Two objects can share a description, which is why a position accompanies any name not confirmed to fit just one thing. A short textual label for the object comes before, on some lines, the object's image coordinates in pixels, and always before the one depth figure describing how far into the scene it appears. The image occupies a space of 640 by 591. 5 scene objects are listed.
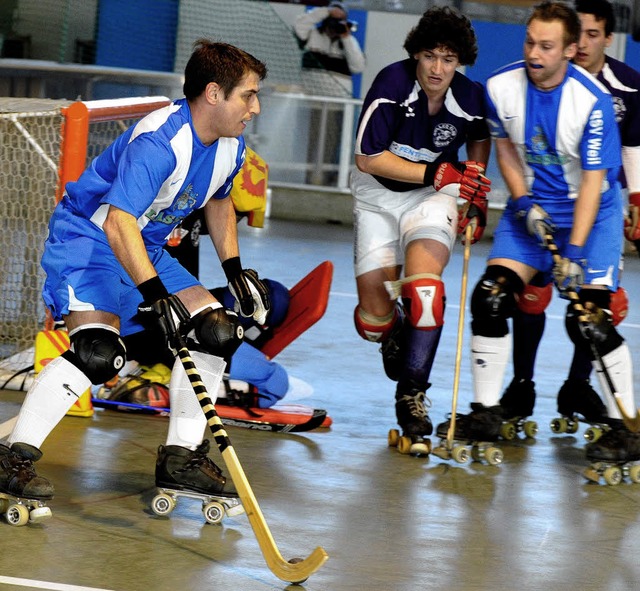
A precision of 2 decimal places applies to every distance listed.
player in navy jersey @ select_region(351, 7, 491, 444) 9.27
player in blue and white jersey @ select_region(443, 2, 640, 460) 8.96
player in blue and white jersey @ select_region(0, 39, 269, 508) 6.96
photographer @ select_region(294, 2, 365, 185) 25.50
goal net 10.48
